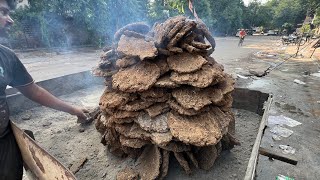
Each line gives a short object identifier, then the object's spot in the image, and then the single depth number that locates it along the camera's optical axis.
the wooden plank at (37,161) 1.09
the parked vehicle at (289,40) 21.70
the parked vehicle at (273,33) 42.02
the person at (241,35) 20.45
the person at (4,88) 1.59
